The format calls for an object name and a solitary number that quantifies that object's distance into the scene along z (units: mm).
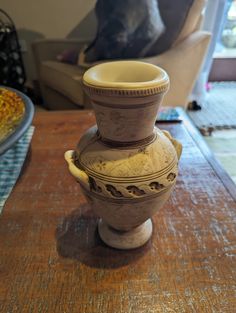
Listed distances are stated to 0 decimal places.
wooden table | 425
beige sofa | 1486
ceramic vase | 368
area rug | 1819
